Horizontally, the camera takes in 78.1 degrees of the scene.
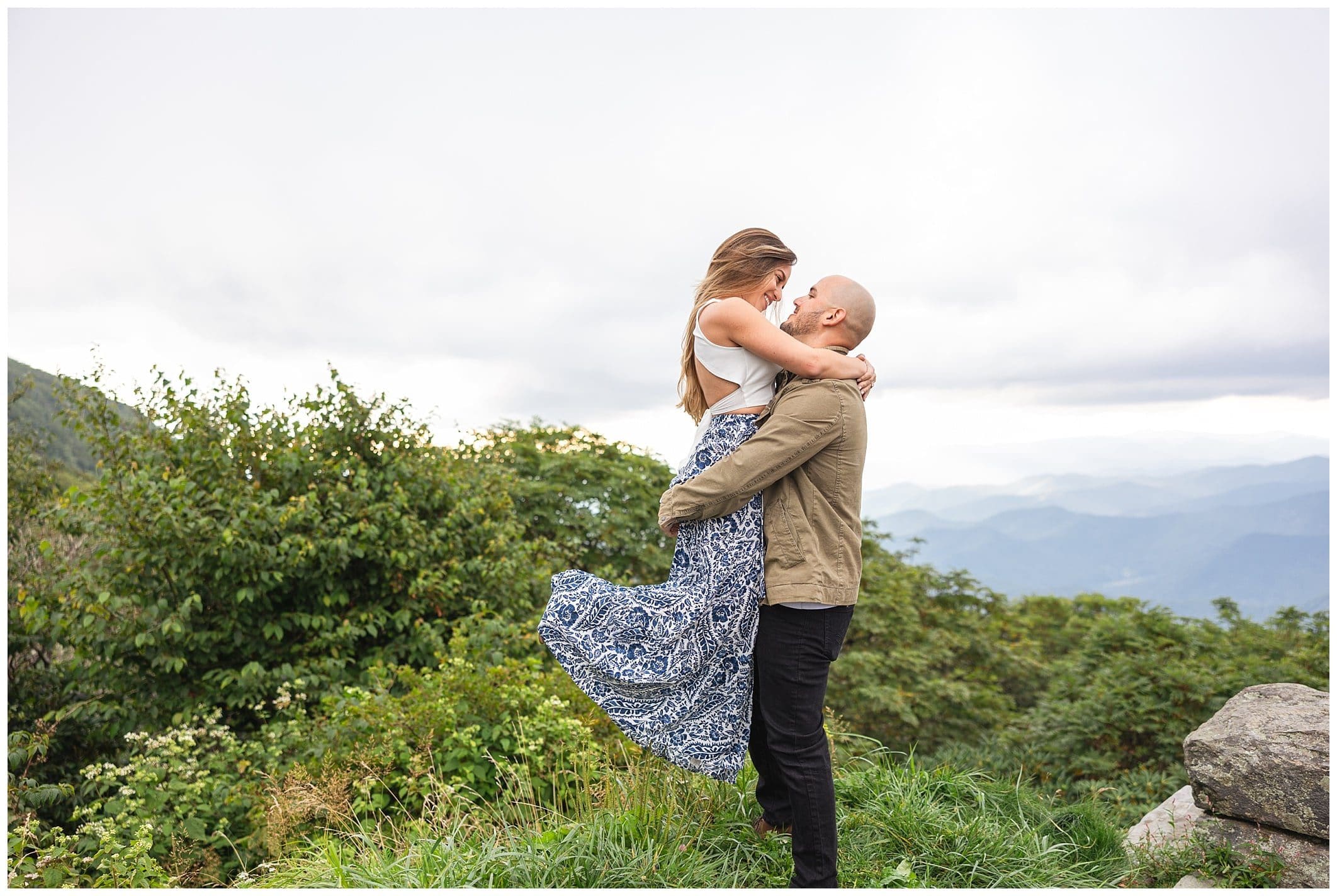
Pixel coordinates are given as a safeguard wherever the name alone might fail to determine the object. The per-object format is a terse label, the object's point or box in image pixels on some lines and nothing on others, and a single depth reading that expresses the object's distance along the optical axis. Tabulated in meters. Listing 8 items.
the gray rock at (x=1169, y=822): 3.62
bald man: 2.42
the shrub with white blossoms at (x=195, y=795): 3.59
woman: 2.49
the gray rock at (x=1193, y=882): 3.32
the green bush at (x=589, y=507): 7.62
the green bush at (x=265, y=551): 4.90
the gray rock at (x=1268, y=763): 3.38
